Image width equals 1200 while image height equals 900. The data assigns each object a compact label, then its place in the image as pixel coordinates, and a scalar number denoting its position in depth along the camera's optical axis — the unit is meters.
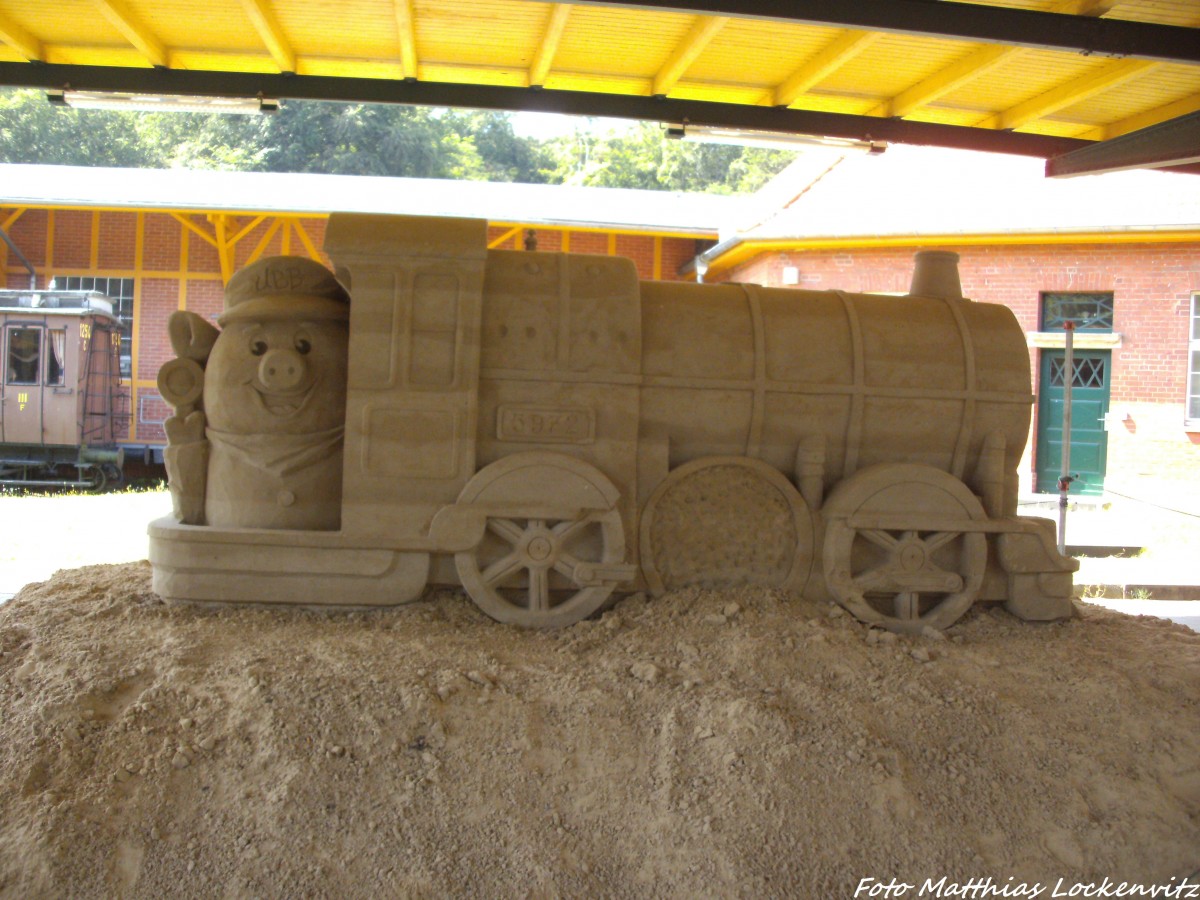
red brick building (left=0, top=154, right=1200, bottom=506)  12.89
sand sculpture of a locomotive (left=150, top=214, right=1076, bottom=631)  4.53
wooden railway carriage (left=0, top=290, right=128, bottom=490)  13.84
